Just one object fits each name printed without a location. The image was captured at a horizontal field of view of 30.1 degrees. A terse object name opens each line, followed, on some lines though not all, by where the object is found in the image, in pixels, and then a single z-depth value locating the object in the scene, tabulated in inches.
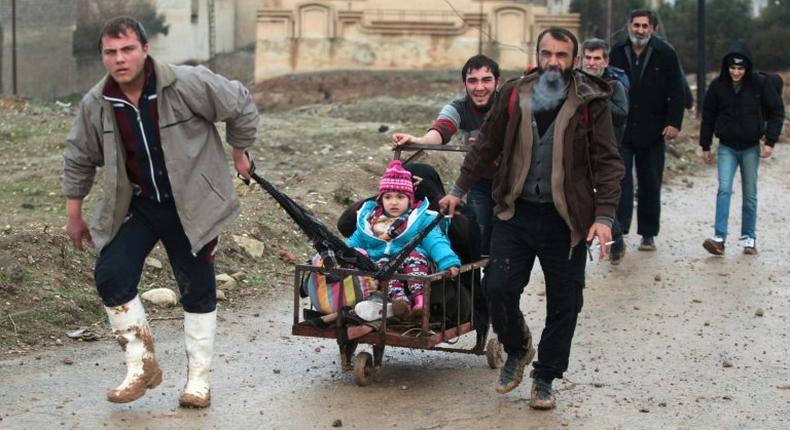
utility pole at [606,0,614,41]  1277.8
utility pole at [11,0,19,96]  1198.3
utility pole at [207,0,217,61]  1582.2
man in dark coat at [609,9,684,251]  482.9
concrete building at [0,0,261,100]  1251.8
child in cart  307.7
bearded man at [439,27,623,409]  272.7
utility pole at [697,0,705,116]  944.9
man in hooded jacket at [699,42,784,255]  492.7
